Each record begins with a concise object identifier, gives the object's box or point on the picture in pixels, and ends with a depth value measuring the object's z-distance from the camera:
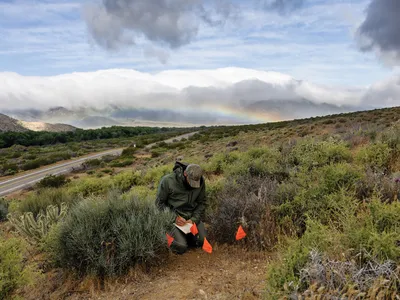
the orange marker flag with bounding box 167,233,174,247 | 4.65
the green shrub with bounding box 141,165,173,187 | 11.15
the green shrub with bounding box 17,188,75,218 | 7.97
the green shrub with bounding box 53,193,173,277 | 4.37
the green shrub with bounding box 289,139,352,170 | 7.40
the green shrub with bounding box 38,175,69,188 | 16.37
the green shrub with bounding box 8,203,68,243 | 5.95
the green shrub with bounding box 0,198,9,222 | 10.31
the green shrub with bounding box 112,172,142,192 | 11.52
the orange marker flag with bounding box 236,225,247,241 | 4.70
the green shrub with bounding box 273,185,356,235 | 4.65
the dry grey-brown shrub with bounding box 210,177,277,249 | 4.85
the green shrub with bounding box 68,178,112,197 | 11.12
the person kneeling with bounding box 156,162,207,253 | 5.23
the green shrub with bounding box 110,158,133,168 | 23.39
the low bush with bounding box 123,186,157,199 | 7.80
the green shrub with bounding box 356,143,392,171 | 6.89
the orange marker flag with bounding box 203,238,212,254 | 4.48
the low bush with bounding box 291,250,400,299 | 2.16
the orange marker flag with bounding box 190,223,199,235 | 5.07
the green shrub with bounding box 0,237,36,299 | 3.57
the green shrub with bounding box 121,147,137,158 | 29.40
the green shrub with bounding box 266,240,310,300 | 2.62
